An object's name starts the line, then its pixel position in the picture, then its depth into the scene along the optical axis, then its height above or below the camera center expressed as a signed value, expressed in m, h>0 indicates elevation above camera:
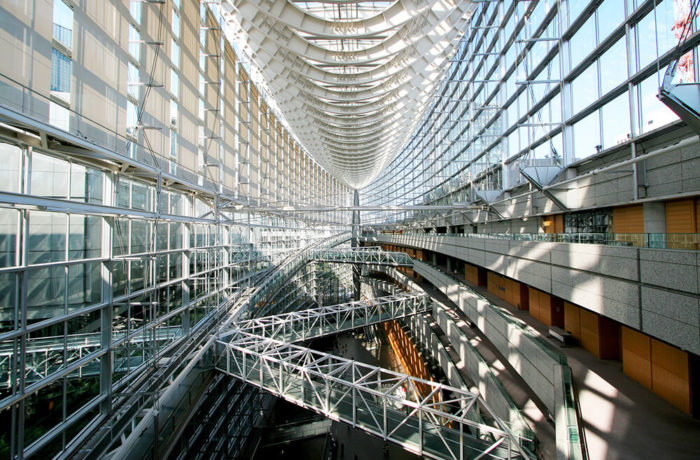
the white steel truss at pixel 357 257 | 27.73 -2.06
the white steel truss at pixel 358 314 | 14.62 -4.44
